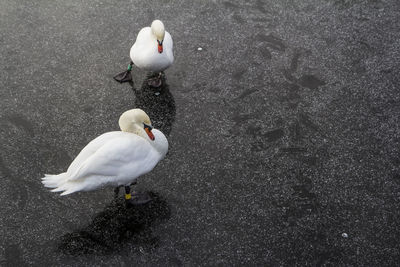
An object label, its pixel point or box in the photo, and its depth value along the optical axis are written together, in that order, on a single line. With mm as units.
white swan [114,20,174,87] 5195
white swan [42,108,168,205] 3957
